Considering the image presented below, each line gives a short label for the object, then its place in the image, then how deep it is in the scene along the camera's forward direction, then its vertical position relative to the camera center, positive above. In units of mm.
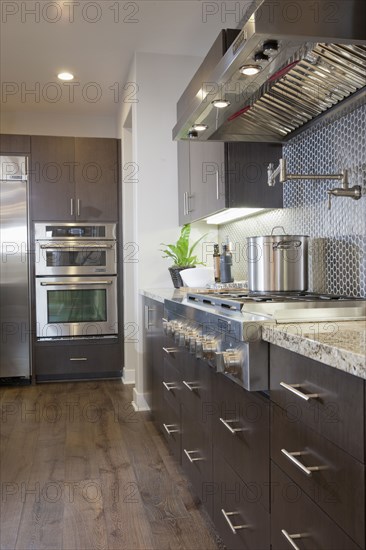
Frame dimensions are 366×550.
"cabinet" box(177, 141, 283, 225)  2719 +438
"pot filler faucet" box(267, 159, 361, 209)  1940 +304
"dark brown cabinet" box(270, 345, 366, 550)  939 -397
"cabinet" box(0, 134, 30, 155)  4598 +1044
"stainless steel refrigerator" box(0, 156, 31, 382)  4574 -62
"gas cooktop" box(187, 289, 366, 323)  1491 -143
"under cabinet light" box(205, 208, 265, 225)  2928 +279
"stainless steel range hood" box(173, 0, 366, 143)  1465 +642
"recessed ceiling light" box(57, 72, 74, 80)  4316 +1542
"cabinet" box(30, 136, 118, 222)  4676 +754
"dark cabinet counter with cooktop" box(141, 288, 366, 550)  961 -443
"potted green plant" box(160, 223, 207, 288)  3510 +45
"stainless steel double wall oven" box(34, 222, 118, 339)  4652 -149
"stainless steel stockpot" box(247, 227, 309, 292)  2105 -8
